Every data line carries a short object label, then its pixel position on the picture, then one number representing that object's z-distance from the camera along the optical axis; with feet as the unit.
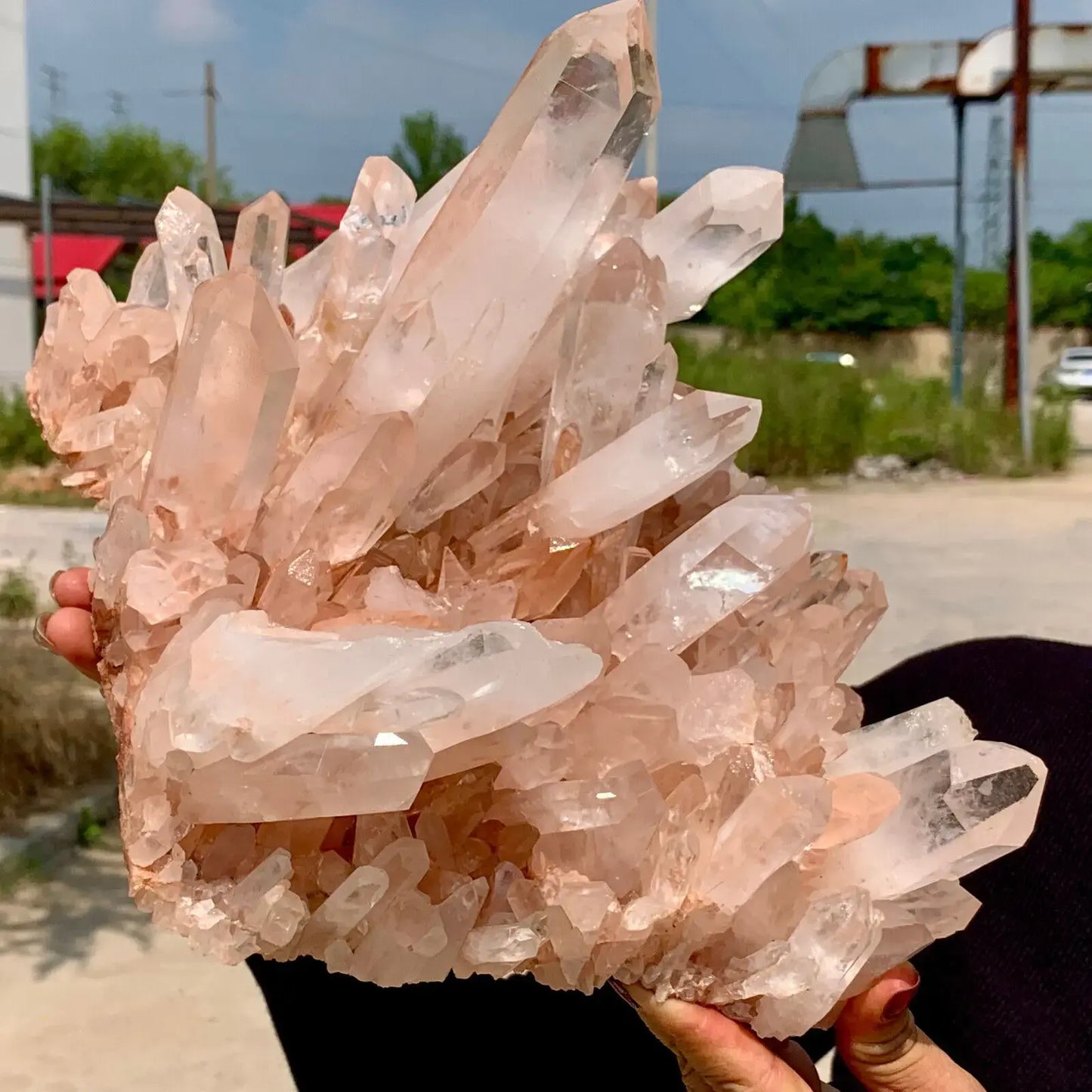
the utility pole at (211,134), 68.39
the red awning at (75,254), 39.16
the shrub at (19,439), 26.71
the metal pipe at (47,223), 20.11
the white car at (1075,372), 66.13
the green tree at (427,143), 57.67
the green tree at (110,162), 95.81
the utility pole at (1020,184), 28.17
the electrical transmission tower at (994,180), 53.11
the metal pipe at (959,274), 35.58
